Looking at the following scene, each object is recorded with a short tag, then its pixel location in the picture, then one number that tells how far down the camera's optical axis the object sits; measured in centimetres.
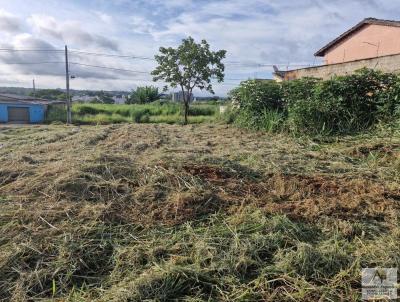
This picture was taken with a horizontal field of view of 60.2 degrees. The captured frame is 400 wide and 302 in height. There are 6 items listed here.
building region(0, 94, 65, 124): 2680
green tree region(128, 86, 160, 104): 3278
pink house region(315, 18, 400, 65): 1288
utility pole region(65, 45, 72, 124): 2136
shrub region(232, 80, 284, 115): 826
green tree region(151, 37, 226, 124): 1593
